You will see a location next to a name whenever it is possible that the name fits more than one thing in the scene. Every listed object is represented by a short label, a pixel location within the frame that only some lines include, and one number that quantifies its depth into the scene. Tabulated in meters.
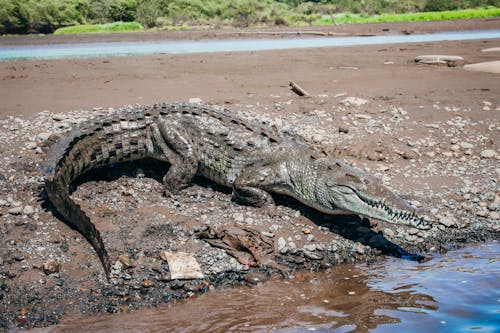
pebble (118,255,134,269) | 4.46
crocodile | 5.22
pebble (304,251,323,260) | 4.89
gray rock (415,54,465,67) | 13.39
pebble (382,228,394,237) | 5.33
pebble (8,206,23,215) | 5.08
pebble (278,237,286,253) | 4.93
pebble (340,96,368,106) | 8.81
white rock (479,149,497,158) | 7.15
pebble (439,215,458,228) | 5.55
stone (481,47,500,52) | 16.45
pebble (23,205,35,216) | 5.08
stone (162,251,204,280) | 4.45
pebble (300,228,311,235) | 5.20
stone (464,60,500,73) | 12.06
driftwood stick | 9.61
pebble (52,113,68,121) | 7.74
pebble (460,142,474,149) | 7.37
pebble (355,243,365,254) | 5.04
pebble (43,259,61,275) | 4.34
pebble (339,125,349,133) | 7.61
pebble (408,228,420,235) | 5.38
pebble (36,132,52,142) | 6.73
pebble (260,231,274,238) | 5.09
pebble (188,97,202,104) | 9.06
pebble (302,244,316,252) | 4.98
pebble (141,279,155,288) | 4.30
